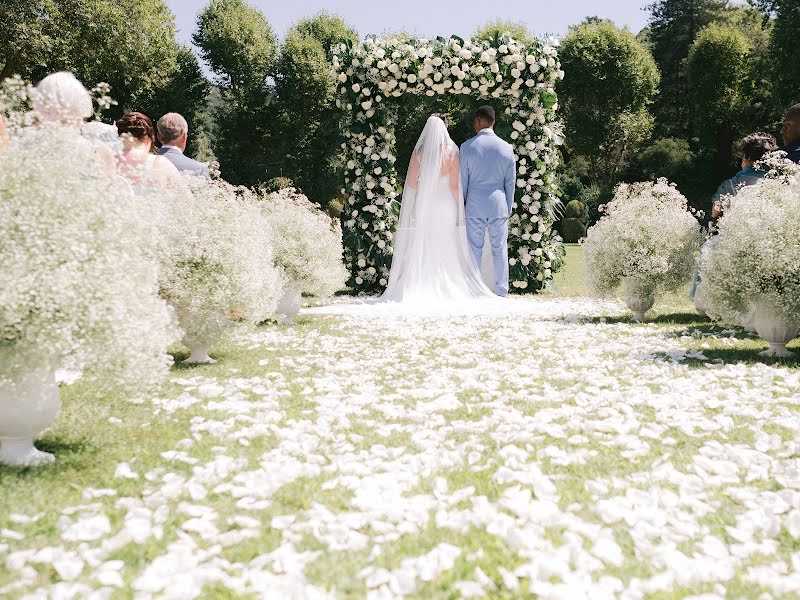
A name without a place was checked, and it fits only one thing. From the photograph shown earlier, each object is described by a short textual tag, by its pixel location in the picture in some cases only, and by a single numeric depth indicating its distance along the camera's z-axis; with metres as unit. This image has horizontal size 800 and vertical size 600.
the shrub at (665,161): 41.47
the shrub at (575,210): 36.75
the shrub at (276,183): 32.08
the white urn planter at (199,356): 7.14
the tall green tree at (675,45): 52.66
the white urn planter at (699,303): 9.76
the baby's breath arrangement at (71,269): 3.64
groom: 13.73
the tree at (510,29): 44.53
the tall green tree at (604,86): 42.00
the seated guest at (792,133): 8.24
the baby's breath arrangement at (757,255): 6.70
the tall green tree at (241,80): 42.88
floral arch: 14.54
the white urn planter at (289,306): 10.02
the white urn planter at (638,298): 9.82
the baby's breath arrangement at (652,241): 9.64
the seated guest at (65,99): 5.53
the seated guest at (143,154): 7.11
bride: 13.45
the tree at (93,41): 27.86
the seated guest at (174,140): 8.46
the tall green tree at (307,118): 42.44
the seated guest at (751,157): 8.83
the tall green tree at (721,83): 42.19
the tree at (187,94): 40.22
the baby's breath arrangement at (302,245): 9.53
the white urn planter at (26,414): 3.84
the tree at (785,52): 33.88
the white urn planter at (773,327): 6.98
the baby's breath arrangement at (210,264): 6.51
